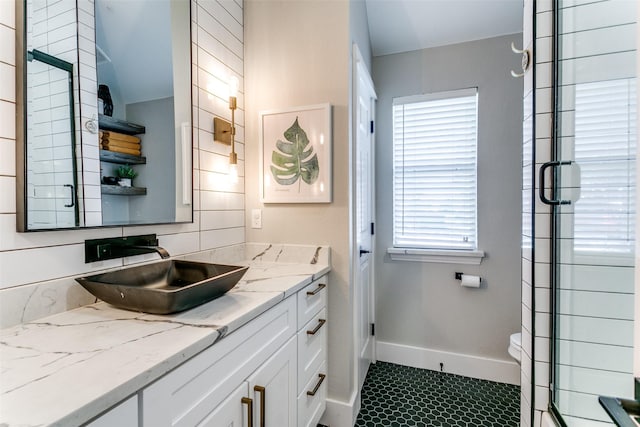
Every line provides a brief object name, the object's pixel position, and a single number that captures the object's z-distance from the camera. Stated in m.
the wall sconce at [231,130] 1.70
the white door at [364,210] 1.89
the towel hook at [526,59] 1.36
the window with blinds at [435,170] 2.33
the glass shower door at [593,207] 1.07
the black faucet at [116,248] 1.10
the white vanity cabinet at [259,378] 0.75
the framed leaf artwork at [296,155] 1.77
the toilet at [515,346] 1.84
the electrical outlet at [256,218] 1.94
